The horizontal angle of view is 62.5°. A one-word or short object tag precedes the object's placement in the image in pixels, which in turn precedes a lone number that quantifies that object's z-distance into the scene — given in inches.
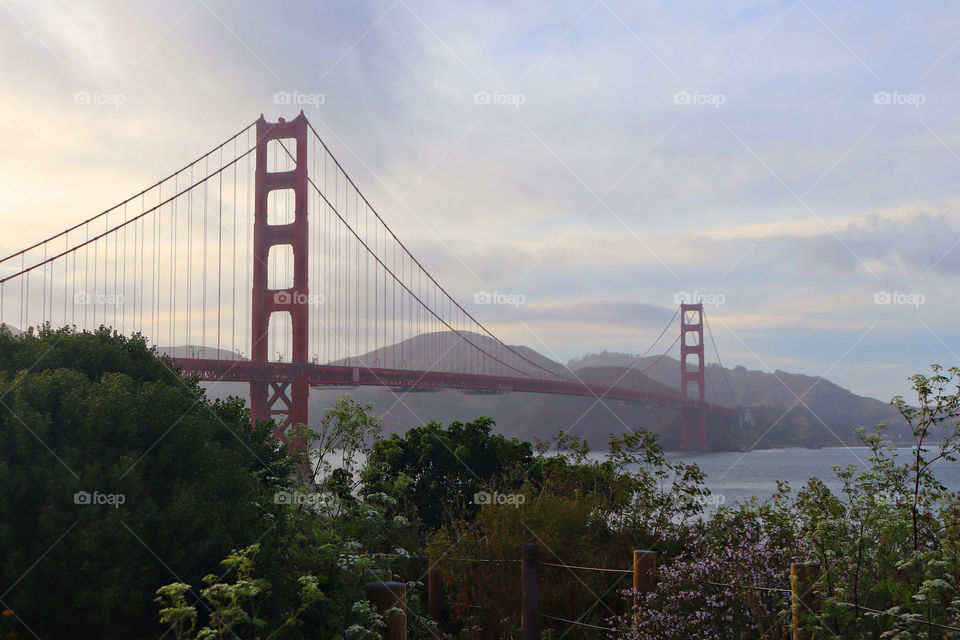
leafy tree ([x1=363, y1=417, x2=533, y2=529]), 541.6
